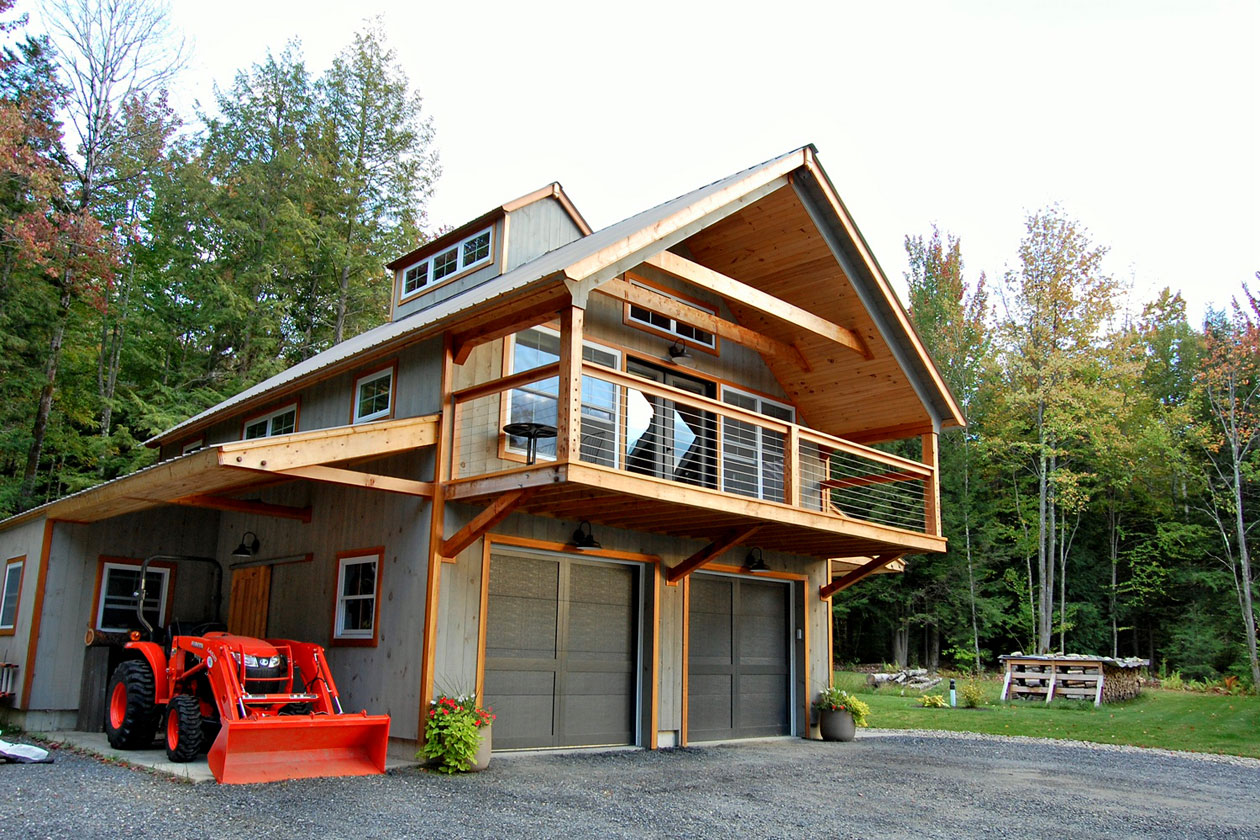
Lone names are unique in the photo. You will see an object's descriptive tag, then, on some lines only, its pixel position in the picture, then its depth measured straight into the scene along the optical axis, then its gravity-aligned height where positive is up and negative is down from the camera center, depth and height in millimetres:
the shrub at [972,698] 18672 -1637
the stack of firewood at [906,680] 24102 -1716
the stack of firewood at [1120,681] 18859 -1272
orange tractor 7164 -924
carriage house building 8648 +1067
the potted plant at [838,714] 12383 -1346
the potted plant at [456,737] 7992 -1147
